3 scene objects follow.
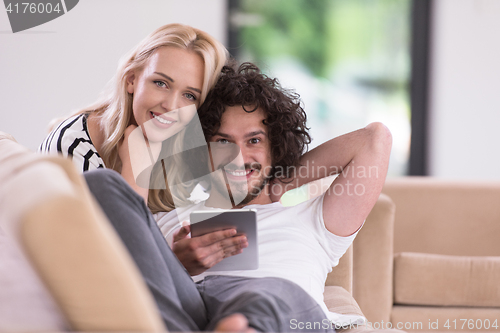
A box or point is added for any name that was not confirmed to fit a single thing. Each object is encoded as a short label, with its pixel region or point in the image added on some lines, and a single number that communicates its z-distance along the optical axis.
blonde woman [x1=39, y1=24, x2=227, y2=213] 4.34
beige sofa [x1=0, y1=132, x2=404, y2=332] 2.84
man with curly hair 4.18
